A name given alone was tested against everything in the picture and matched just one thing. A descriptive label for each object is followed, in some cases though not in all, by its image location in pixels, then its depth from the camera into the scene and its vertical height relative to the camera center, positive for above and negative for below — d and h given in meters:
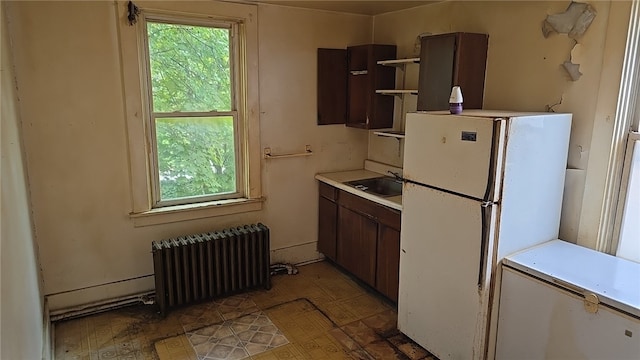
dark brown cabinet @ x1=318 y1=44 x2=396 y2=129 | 3.59 +0.17
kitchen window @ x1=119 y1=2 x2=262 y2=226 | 3.01 -0.06
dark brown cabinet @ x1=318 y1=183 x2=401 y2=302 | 3.04 -1.06
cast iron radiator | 3.03 -1.22
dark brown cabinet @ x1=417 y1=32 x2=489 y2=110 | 2.78 +0.26
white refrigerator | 2.11 -0.53
